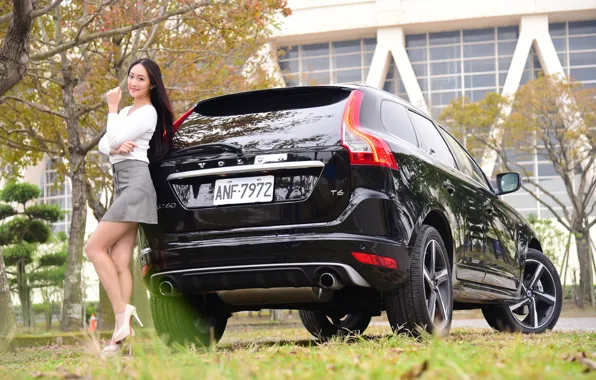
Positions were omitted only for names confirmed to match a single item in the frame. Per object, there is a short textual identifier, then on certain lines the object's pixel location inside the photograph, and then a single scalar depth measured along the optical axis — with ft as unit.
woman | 19.36
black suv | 18.13
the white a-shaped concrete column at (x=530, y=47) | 164.96
